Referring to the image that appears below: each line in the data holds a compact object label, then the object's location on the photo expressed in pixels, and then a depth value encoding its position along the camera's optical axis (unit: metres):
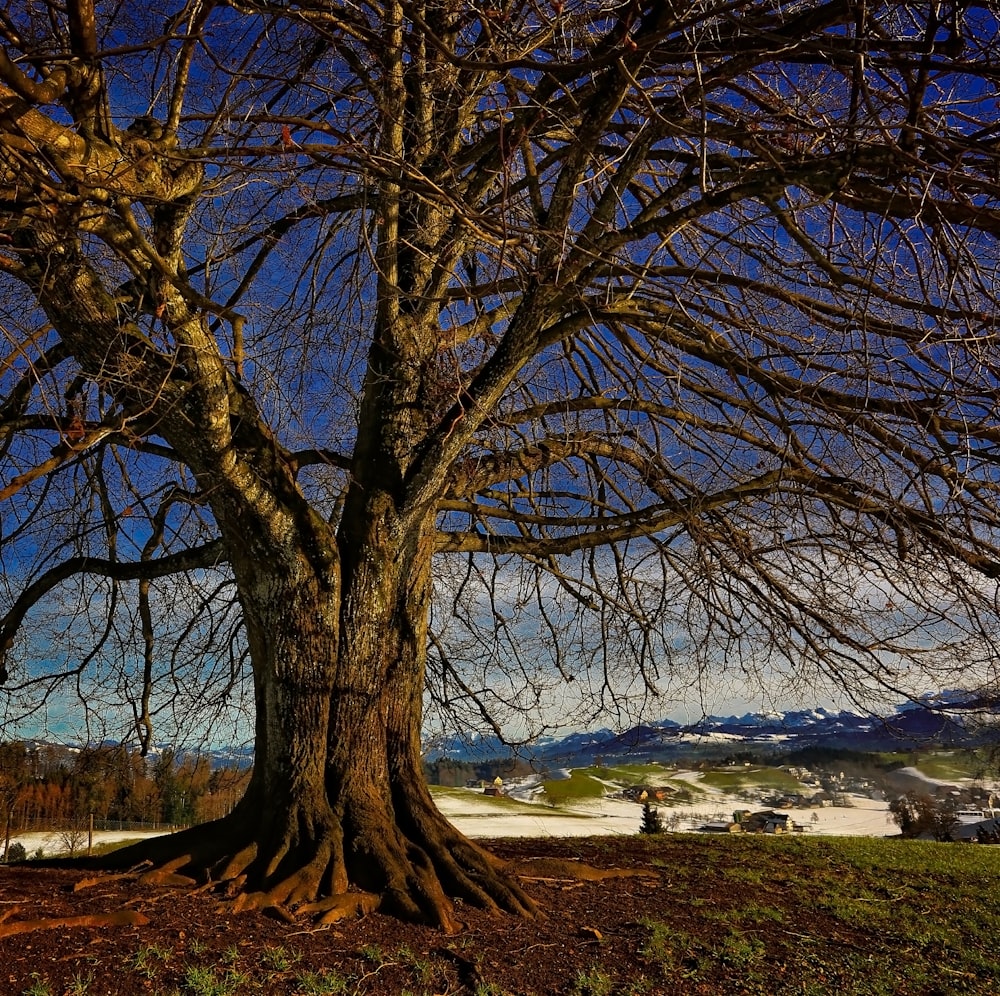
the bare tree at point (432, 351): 3.36
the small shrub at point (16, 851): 19.88
